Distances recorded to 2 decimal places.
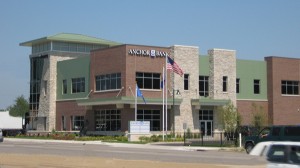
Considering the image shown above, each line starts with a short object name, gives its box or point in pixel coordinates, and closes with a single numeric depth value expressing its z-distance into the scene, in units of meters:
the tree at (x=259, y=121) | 48.33
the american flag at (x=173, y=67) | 52.06
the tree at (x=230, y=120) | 45.91
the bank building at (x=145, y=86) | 58.19
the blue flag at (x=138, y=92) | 54.31
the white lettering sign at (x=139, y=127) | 52.25
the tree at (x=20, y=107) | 79.56
